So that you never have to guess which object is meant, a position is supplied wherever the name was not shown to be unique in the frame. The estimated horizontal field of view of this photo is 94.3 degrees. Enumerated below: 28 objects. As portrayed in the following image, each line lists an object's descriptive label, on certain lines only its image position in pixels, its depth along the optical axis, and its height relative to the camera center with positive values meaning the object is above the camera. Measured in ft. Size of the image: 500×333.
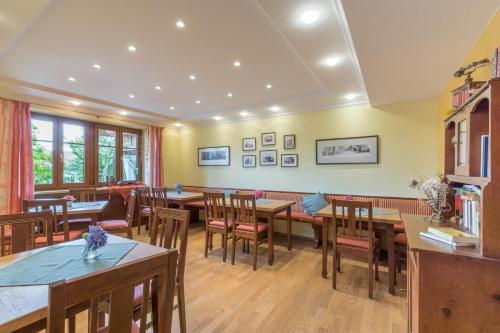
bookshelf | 3.31 +0.24
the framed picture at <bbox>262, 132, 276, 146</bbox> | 16.10 +1.89
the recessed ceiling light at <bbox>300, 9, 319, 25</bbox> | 5.61 +3.72
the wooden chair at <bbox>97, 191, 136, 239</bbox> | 10.87 -2.86
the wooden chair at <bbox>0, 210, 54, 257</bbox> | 5.57 -1.59
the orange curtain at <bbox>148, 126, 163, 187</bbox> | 18.44 +0.70
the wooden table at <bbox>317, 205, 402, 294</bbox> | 7.89 -2.14
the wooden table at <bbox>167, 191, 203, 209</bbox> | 14.76 -2.11
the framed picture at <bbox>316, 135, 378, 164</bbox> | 12.86 +0.89
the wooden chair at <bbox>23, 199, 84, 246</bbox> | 7.74 -1.49
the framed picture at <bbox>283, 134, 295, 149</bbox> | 15.34 +1.64
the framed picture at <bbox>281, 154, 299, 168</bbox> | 15.21 +0.37
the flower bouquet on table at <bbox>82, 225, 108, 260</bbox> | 4.54 -1.48
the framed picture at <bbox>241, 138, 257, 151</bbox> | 16.94 +1.62
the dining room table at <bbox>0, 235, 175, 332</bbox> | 2.93 -1.86
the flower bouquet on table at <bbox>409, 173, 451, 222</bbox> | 5.58 -0.73
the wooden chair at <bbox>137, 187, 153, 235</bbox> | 14.85 -2.52
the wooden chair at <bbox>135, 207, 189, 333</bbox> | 5.60 -1.77
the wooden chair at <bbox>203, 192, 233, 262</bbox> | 10.70 -2.52
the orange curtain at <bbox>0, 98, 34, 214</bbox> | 11.52 +0.47
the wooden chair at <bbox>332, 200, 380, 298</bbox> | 7.72 -2.56
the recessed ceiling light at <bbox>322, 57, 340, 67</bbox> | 8.10 +3.75
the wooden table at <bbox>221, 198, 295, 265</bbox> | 10.32 -2.14
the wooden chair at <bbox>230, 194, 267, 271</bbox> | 10.03 -2.58
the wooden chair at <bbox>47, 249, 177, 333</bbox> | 1.97 -1.24
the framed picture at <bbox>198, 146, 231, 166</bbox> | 18.30 +0.80
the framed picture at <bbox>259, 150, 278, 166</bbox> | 16.07 +0.60
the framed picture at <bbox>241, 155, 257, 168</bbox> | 16.99 +0.34
